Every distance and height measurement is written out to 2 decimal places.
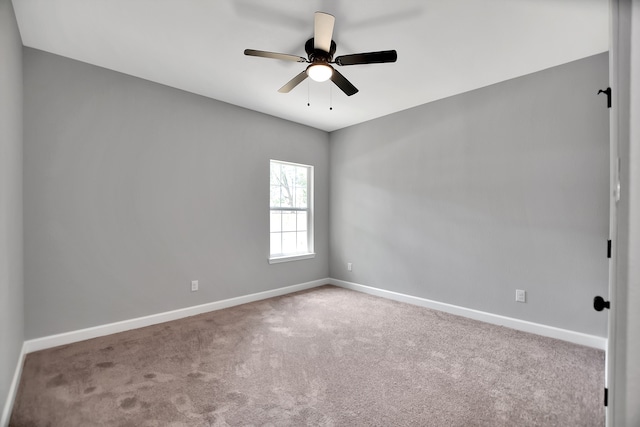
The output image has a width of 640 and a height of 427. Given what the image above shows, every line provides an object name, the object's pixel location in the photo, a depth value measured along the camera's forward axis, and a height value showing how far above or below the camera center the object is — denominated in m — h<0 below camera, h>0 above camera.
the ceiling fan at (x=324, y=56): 1.92 +1.13
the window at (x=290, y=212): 4.38 -0.02
